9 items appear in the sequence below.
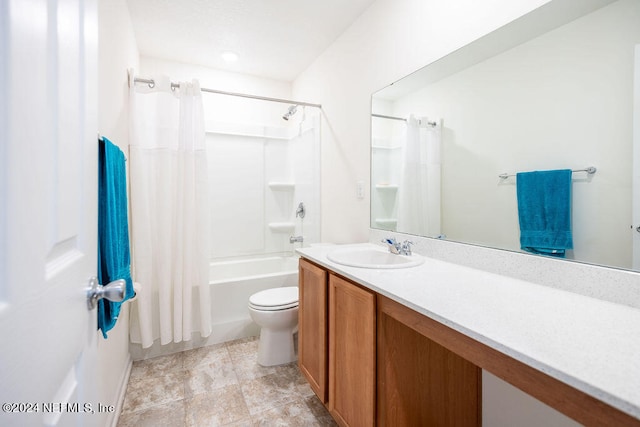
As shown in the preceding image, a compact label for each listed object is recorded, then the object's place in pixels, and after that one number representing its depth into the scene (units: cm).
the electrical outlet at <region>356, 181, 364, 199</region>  216
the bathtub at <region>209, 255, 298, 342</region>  244
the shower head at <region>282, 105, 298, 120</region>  275
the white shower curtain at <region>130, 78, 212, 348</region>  204
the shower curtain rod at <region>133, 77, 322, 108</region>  208
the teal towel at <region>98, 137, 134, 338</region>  104
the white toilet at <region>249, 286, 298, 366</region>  203
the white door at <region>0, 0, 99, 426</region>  34
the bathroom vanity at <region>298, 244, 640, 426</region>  58
